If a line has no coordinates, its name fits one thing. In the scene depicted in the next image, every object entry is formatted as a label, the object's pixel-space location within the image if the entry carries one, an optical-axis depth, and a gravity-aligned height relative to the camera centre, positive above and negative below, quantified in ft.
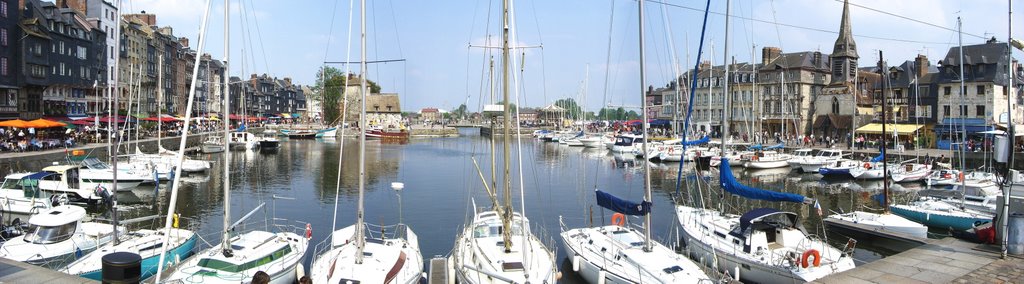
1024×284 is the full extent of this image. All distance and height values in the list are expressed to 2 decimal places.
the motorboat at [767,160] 205.26 -9.25
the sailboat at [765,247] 62.08 -12.35
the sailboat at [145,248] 62.03 -12.25
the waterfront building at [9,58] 202.69 +24.91
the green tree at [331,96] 462.60 +27.40
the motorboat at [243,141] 274.98 -2.99
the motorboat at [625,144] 265.75 -4.95
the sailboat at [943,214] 95.04 -12.69
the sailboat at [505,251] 56.37 -11.50
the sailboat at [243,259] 58.34 -12.07
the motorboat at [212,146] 246.02 -4.49
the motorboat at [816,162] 193.77 -9.26
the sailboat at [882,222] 85.46 -12.75
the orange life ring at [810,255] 60.59 -11.91
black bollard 40.06 -8.37
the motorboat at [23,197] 93.45 -9.51
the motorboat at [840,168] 178.70 -10.33
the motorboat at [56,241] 65.98 -11.50
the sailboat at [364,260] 57.25 -12.10
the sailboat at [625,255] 59.41 -12.42
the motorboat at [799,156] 198.82 -7.80
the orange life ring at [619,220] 80.07 -11.03
